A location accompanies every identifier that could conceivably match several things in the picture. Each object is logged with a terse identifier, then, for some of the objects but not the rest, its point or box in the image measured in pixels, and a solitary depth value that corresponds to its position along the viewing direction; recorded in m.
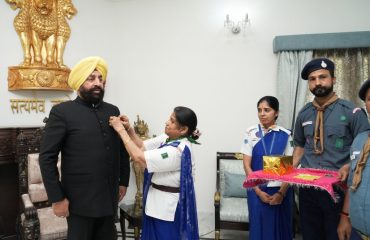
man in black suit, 1.56
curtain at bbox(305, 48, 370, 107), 3.27
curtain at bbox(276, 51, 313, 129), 3.35
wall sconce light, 3.54
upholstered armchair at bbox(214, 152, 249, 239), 2.83
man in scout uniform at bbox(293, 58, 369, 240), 1.74
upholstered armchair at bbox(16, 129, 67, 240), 2.33
